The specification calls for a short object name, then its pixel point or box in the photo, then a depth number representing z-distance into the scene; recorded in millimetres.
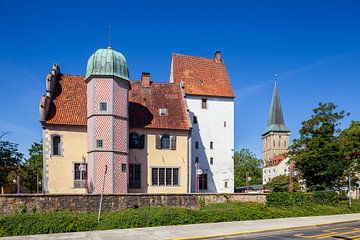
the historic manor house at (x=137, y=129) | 28906
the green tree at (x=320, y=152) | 32062
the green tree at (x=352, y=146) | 37125
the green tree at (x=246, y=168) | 96875
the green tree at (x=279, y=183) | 55994
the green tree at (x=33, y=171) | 43469
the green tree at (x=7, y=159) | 29641
